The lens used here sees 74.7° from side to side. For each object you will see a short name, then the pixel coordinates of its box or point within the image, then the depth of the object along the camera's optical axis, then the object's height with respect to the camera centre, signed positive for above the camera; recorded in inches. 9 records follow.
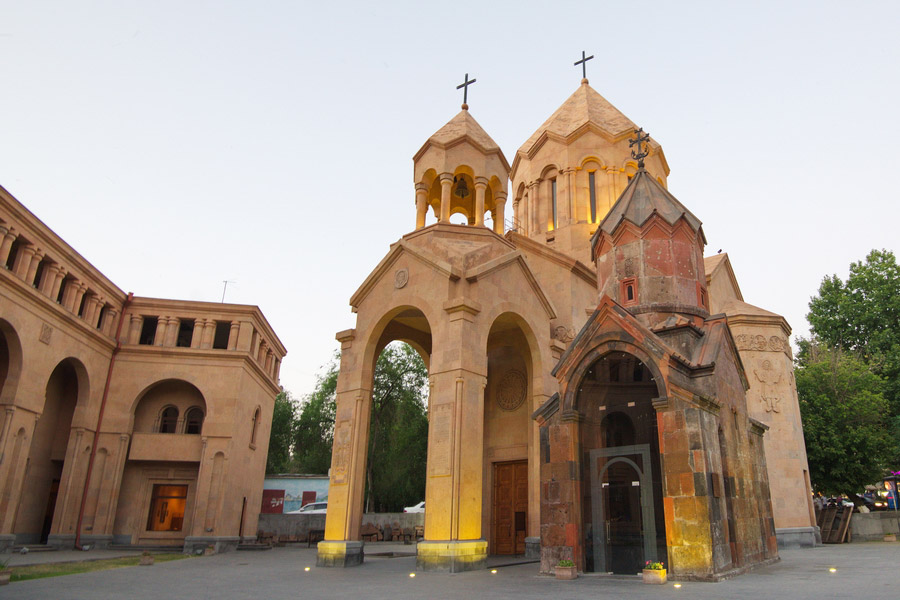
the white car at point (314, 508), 1182.2 -28.9
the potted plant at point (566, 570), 398.2 -44.0
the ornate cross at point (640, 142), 535.4 +314.5
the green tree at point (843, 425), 860.6 +121.8
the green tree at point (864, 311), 1112.2 +375.8
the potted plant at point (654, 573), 358.9 -40.0
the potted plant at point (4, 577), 365.6 -55.8
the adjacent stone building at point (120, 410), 701.9 +102.6
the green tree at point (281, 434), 1721.2 +161.8
